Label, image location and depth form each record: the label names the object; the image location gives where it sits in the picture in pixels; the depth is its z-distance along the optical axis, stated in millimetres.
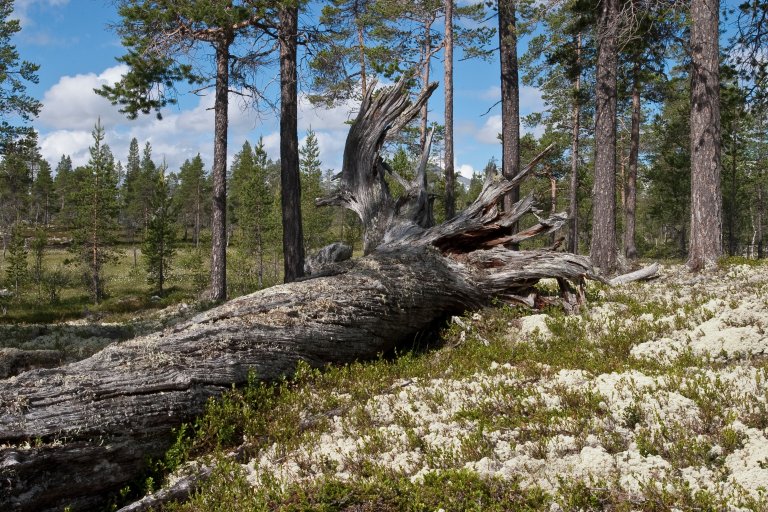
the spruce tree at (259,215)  44688
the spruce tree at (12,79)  22703
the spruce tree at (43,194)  82562
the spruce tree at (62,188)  80688
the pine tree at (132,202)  76812
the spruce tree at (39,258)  39969
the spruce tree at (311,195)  44781
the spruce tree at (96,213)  39250
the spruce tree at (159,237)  38875
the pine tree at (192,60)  12984
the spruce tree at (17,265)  37594
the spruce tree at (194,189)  78938
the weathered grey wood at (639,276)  9930
